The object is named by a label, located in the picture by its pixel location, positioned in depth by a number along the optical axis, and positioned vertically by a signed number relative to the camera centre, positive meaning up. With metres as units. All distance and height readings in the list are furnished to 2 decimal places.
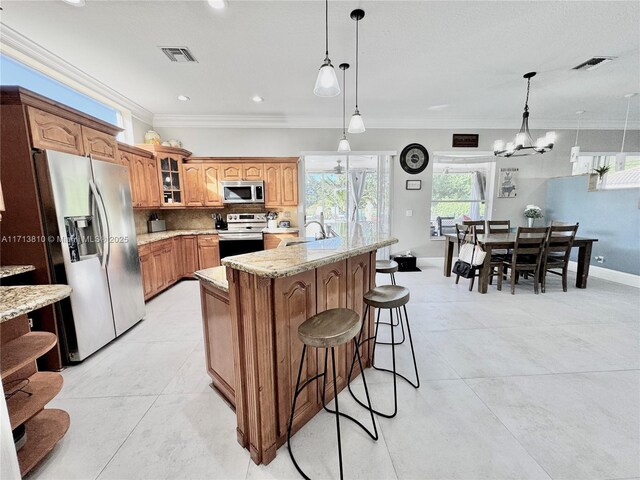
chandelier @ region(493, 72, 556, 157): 3.27 +0.77
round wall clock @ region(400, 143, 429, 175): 5.06 +0.89
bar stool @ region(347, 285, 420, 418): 1.63 -0.61
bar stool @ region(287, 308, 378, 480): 1.18 -0.59
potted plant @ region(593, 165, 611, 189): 4.34 +0.42
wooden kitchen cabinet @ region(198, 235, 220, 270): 4.48 -0.75
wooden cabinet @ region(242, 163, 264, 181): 4.64 +0.65
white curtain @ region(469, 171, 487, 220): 5.36 +0.24
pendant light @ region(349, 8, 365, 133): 2.41 +0.75
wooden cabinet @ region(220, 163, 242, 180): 4.61 +0.63
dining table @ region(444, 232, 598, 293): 3.58 -0.69
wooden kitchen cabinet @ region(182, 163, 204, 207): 4.56 +0.41
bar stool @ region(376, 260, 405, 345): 2.45 -0.60
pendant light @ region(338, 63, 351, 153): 2.90 +1.55
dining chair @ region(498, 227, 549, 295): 3.55 -0.74
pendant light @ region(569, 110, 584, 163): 4.66 +0.89
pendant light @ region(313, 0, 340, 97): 1.67 +0.80
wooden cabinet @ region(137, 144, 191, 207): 4.27 +0.58
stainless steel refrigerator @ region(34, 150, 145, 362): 2.02 -0.30
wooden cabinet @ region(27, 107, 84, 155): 1.94 +0.62
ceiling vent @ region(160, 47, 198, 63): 2.61 +1.59
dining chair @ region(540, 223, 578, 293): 3.59 -0.69
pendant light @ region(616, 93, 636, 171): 5.07 +0.83
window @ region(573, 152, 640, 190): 4.28 +0.77
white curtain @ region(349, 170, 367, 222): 5.36 +0.39
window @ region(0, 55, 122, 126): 2.45 +1.36
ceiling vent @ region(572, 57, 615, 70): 2.89 +1.57
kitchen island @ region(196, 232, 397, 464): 1.23 -0.64
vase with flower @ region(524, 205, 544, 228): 4.89 -0.19
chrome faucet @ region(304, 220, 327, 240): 2.51 -0.29
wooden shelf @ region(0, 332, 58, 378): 1.20 -0.71
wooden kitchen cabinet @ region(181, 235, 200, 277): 4.43 -0.80
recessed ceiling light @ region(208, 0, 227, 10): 1.94 +1.53
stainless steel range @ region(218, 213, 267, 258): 4.45 -0.59
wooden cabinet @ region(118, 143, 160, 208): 3.67 +0.50
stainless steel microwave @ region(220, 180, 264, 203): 4.54 +0.27
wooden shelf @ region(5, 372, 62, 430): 1.27 -1.00
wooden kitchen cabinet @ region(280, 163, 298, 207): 4.70 +0.38
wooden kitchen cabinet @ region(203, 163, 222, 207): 4.59 +0.39
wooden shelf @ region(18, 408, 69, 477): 1.28 -1.22
